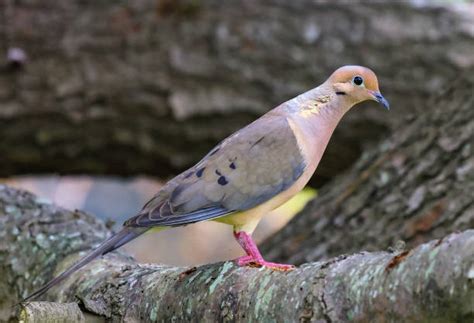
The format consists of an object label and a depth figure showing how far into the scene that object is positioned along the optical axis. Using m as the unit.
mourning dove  4.67
